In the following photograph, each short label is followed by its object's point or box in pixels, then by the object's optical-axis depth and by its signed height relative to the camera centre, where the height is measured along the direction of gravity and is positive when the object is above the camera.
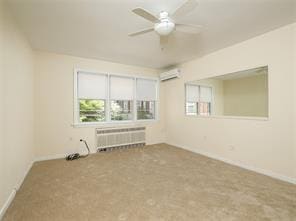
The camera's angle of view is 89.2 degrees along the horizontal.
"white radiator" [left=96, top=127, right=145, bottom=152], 4.25 -0.79
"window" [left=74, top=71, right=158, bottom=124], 4.14 +0.40
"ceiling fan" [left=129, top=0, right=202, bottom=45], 1.71 +1.18
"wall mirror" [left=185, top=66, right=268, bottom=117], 3.89 +0.45
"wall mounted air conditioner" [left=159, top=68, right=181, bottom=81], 4.66 +1.18
